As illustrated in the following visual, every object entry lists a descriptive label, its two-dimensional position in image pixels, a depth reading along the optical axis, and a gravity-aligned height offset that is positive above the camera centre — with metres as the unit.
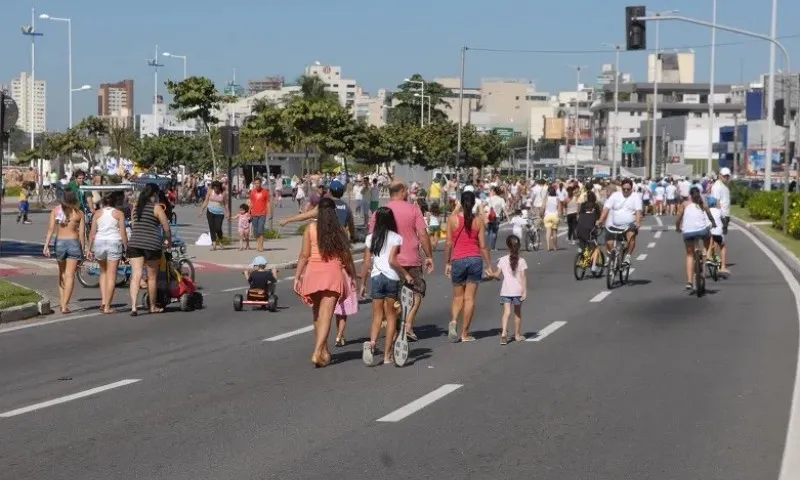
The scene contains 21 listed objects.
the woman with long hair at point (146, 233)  17.25 -0.81
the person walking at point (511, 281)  14.77 -1.19
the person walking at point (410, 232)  13.85 -0.61
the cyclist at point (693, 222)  21.22 -0.71
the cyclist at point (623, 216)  23.22 -0.68
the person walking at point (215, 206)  31.11 -0.79
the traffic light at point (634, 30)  31.50 +3.61
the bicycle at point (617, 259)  22.84 -1.42
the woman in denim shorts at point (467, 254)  14.62 -0.88
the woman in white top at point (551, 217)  33.69 -1.03
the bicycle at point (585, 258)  24.94 -1.54
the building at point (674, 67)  165.88 +14.63
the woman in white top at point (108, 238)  17.72 -0.90
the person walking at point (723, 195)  25.48 -0.31
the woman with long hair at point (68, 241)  17.75 -0.96
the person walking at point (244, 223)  31.47 -1.20
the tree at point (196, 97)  40.31 +2.36
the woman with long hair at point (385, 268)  12.66 -0.90
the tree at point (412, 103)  139.50 +7.77
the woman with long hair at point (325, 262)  12.29 -0.83
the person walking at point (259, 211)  31.12 -0.90
